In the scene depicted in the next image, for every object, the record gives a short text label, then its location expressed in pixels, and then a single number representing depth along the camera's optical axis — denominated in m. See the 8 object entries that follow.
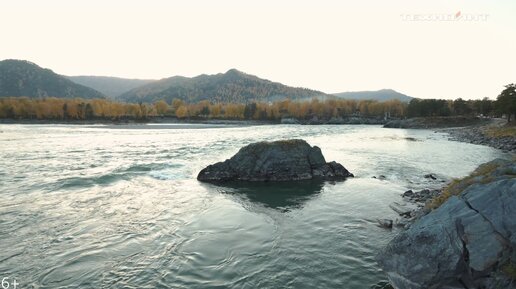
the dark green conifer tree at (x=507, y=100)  86.89
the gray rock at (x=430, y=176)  31.78
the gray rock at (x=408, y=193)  24.42
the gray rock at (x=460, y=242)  8.75
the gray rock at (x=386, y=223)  17.68
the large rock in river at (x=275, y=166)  30.69
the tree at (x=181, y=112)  197.62
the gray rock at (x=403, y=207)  19.99
